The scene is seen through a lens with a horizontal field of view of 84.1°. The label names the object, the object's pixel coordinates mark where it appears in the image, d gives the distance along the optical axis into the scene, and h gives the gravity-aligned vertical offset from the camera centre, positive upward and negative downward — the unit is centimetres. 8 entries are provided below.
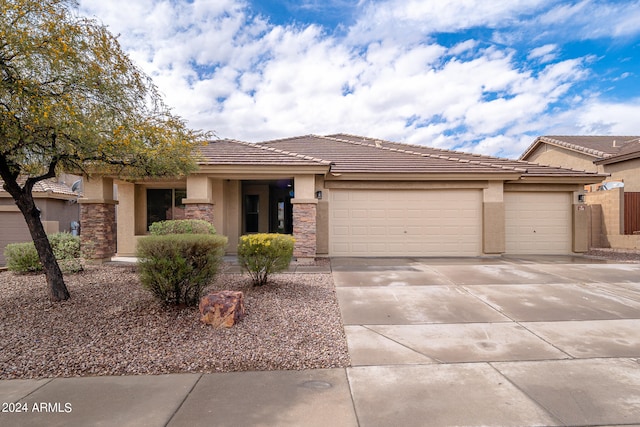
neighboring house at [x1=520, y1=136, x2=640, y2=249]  1498 +232
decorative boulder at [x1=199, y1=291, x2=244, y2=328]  529 -139
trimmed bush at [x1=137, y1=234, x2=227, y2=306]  564 -75
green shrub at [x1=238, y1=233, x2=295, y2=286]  726 -73
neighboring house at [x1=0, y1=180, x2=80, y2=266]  1553 +23
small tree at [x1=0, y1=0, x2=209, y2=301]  520 +182
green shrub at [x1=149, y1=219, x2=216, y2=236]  901 -25
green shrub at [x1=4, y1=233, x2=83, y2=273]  917 -101
